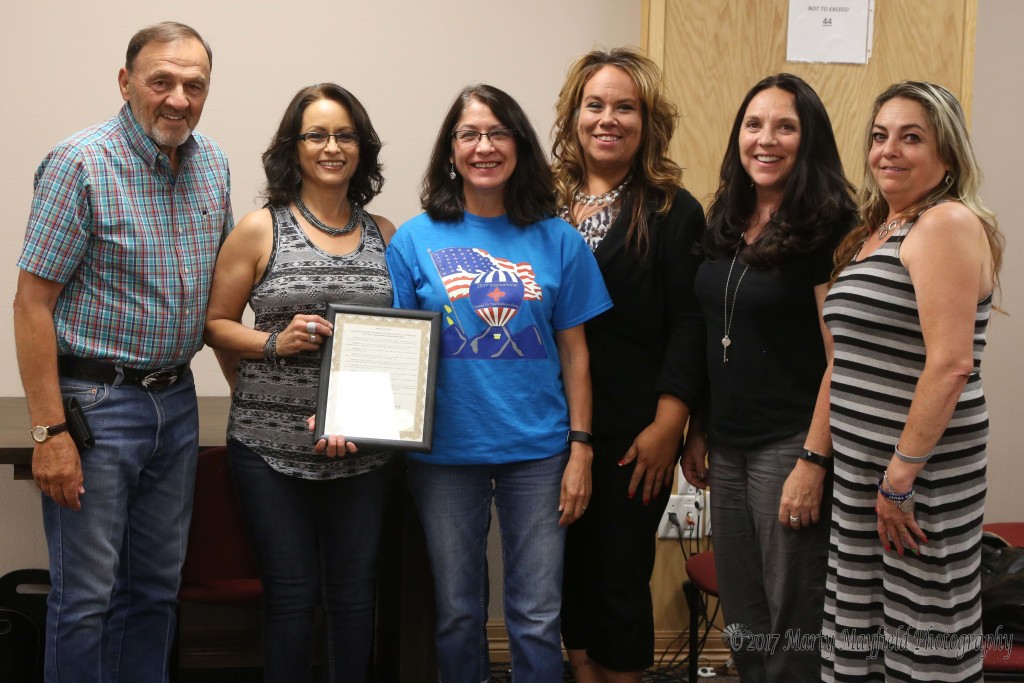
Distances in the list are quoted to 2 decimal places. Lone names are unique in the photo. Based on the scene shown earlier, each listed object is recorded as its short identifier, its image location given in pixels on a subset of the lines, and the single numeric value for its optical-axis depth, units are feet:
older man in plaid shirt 6.66
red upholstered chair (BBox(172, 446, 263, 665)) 8.16
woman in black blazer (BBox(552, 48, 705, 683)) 7.42
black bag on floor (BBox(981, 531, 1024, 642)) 6.99
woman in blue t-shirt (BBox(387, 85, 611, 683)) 6.93
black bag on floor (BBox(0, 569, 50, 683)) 9.04
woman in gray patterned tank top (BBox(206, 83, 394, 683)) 7.11
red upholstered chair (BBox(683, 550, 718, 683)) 8.74
